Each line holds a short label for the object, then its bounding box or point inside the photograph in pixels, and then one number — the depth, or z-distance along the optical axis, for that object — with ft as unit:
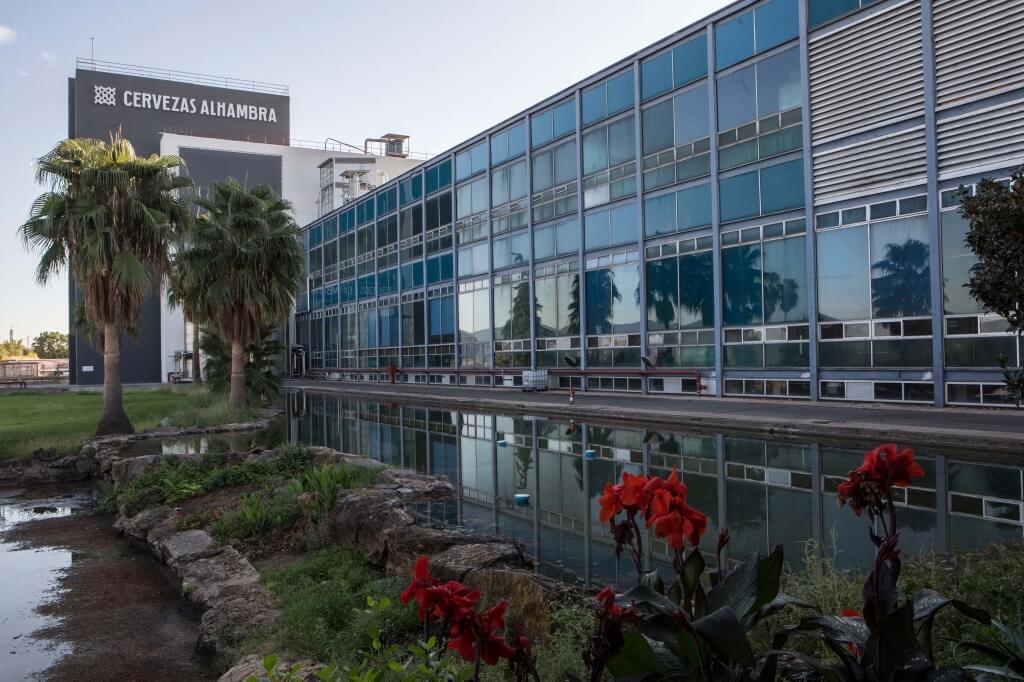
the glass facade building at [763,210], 64.13
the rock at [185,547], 26.84
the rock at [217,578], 22.66
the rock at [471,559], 18.15
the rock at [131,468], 43.55
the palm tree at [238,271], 92.53
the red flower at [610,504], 8.40
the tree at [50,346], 465.06
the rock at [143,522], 33.17
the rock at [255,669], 14.89
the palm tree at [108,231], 64.34
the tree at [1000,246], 17.98
